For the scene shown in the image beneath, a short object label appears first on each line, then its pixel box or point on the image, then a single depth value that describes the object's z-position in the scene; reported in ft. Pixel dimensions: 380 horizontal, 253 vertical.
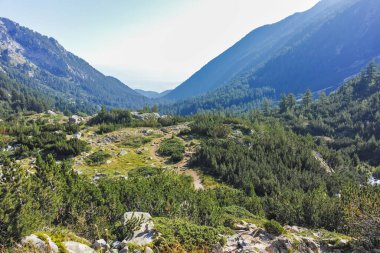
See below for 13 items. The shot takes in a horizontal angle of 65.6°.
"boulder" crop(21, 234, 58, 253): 32.24
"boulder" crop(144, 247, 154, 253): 38.38
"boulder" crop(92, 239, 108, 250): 38.27
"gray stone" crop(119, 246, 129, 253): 38.63
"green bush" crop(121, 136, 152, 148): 171.21
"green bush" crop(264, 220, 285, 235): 56.54
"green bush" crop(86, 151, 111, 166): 138.62
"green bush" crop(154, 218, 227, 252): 42.18
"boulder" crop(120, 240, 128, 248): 40.43
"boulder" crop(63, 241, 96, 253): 36.04
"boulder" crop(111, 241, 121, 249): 40.65
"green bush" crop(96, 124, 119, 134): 194.46
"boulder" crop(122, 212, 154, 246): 42.78
